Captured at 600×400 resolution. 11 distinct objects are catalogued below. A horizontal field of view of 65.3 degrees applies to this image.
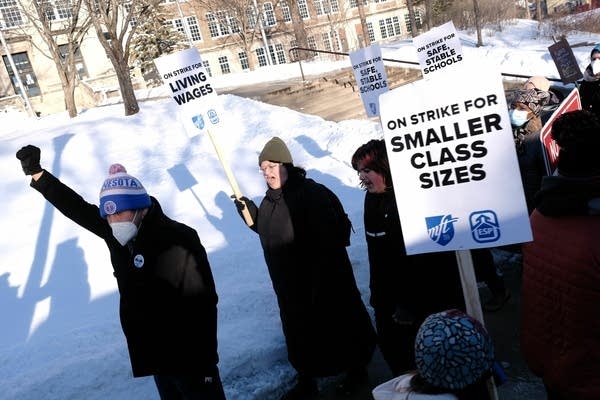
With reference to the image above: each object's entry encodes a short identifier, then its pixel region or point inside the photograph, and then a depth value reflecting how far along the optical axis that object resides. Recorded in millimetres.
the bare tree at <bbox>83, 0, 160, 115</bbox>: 14383
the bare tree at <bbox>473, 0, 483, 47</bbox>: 22469
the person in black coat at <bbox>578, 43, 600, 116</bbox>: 6312
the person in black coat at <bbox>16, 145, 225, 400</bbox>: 2490
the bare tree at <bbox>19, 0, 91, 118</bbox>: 17766
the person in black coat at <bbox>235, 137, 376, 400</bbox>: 3262
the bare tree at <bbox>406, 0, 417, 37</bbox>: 25906
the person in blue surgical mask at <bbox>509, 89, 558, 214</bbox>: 4055
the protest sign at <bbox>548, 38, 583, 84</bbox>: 8172
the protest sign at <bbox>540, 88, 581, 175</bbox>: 3967
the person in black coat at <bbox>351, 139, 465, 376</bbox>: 2852
